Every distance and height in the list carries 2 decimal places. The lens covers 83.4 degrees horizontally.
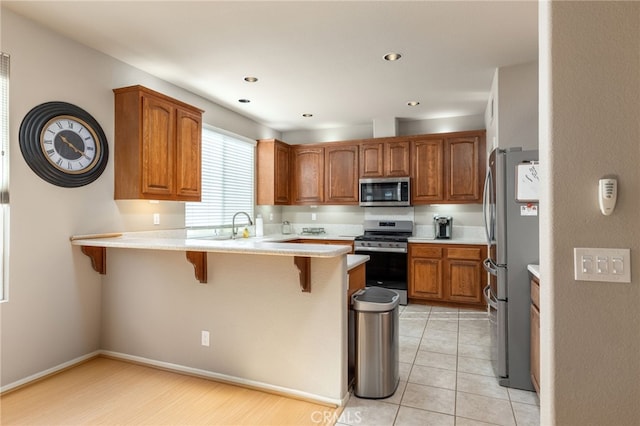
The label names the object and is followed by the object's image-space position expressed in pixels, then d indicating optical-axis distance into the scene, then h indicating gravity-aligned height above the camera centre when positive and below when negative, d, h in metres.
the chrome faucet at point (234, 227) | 5.01 -0.18
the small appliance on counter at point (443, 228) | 5.06 -0.21
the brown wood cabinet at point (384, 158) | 5.20 +0.82
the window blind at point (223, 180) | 4.52 +0.47
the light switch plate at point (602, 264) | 1.25 -0.18
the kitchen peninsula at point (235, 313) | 2.37 -0.74
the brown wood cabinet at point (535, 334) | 2.28 -0.80
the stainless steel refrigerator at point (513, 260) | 2.55 -0.34
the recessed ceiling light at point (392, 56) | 3.18 +1.41
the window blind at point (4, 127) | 2.48 +0.61
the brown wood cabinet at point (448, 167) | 4.83 +0.64
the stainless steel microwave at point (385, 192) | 5.15 +0.32
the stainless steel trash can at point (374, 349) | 2.43 -0.92
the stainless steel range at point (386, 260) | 4.88 -0.65
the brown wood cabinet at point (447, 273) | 4.55 -0.78
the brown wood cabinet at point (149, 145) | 3.16 +0.64
